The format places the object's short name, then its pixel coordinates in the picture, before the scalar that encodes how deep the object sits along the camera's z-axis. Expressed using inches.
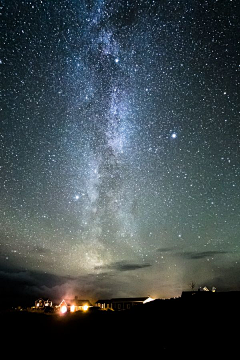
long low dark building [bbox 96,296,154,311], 2135.8
